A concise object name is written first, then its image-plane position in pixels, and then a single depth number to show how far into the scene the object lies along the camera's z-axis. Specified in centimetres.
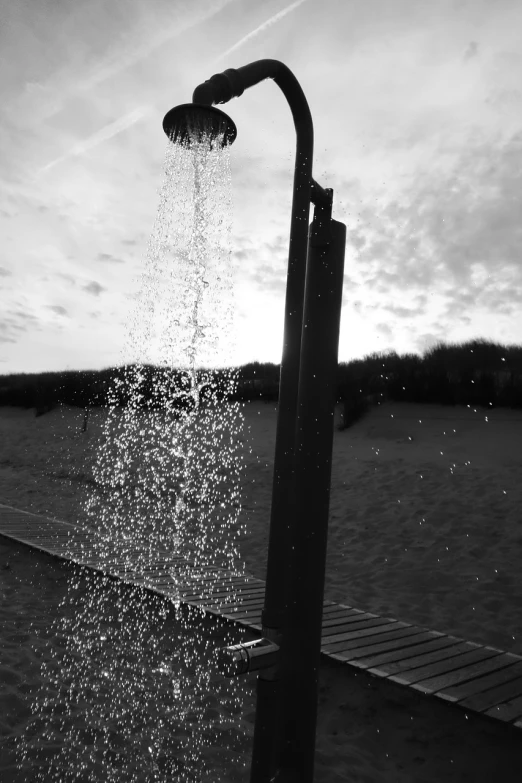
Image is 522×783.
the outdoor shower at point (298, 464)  204
